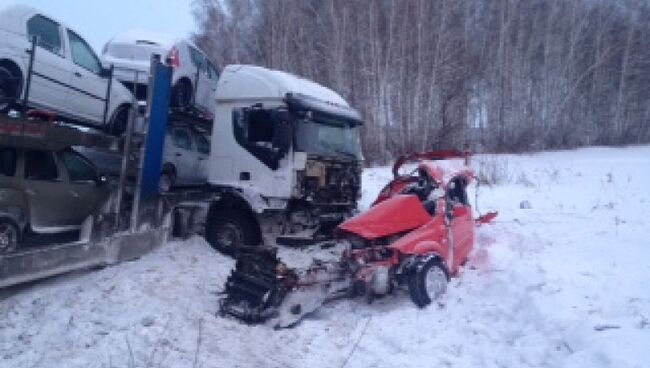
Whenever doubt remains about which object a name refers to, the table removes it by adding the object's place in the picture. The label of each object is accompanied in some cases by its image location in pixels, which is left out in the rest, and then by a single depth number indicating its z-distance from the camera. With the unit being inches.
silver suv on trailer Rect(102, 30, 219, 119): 436.5
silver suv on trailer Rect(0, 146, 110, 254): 286.7
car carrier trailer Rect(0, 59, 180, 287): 275.4
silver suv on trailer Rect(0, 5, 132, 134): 305.7
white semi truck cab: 350.9
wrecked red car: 249.6
